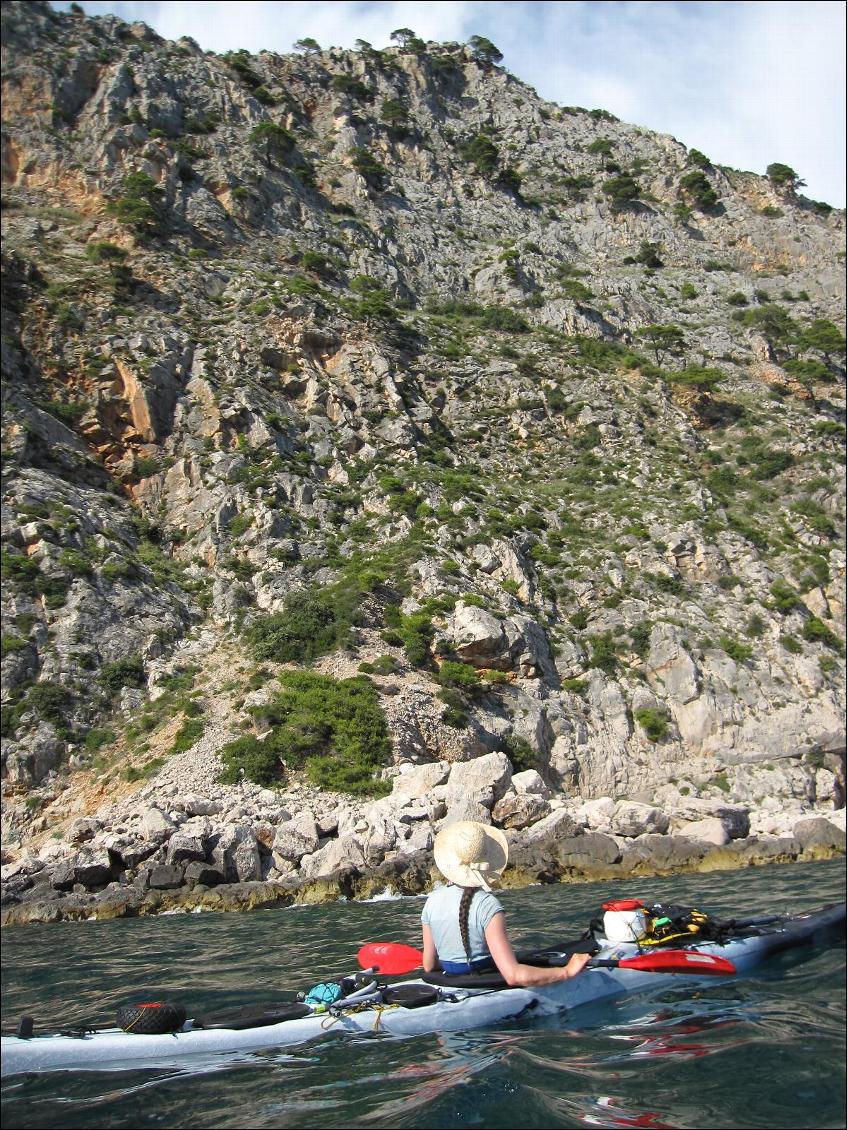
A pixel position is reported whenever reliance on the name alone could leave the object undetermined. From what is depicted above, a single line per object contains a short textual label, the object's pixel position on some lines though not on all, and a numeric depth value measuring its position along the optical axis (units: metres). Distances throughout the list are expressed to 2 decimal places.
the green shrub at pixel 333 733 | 23.56
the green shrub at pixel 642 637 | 30.97
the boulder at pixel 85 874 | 17.94
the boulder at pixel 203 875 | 17.59
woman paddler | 5.51
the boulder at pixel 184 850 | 18.20
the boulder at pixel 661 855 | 17.78
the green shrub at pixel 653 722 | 28.25
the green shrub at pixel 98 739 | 24.66
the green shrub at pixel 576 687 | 29.73
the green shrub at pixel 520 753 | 26.14
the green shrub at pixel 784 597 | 32.81
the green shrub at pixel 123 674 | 26.48
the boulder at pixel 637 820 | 20.38
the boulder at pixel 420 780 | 21.78
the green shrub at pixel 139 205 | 42.72
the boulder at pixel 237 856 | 18.09
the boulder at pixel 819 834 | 18.78
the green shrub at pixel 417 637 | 28.45
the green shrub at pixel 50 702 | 24.59
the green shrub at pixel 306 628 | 28.24
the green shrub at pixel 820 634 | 31.98
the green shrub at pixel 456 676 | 27.64
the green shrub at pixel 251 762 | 22.98
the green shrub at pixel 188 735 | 24.25
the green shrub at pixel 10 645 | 25.20
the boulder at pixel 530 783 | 21.92
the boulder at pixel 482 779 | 20.31
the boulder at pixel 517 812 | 20.11
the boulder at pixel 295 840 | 18.88
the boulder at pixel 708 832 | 19.80
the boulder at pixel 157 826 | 18.84
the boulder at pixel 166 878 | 17.42
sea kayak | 5.55
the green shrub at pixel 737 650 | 30.14
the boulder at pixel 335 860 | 17.77
